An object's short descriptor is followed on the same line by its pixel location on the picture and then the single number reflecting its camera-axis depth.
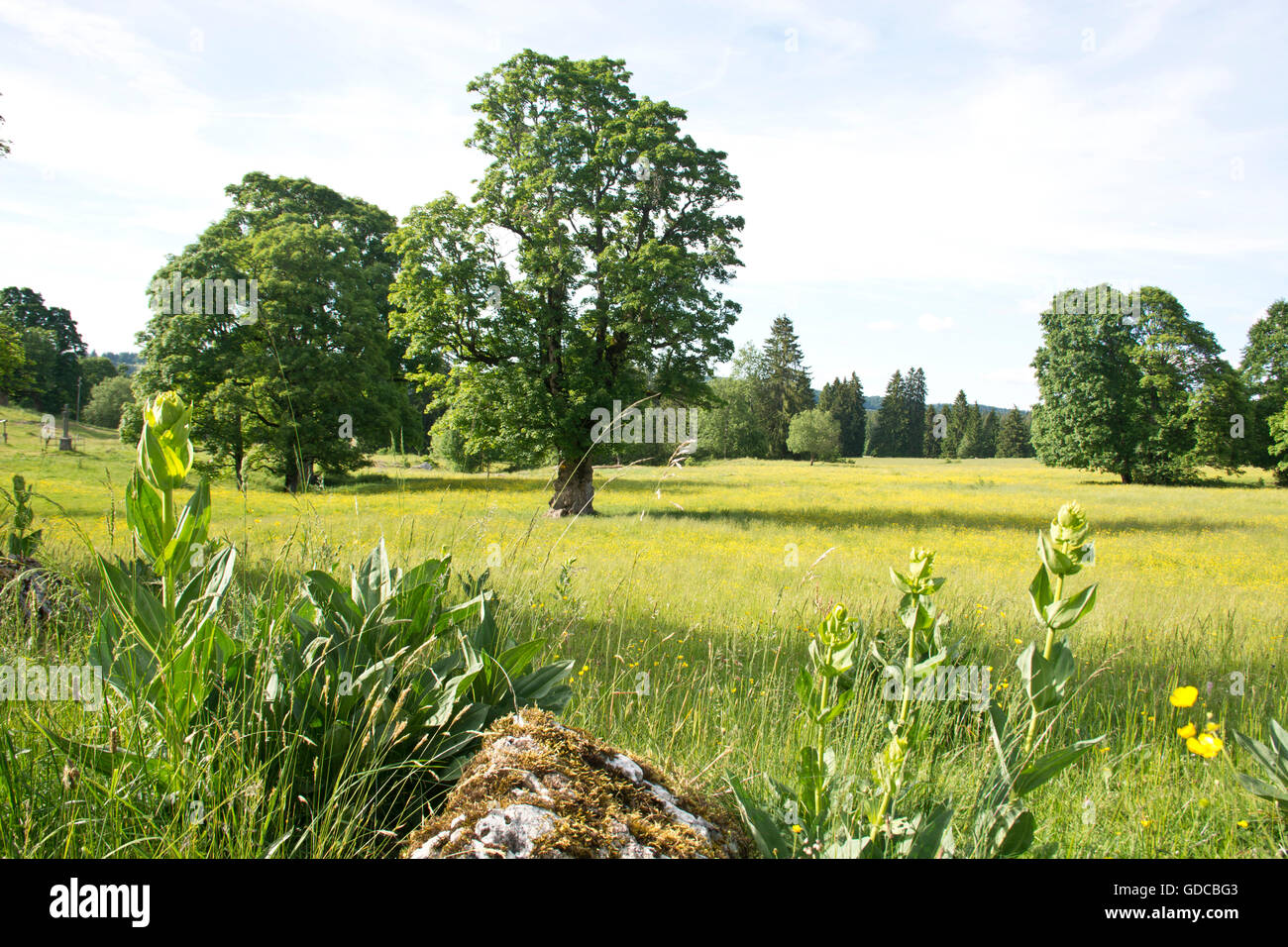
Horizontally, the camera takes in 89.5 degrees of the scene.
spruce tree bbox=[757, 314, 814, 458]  84.62
